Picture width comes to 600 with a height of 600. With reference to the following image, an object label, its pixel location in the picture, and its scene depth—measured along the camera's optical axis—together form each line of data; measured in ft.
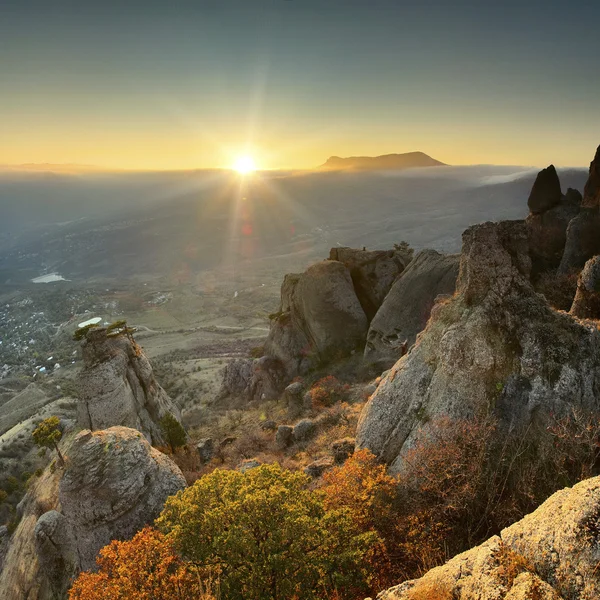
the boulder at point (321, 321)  165.07
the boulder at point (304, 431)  106.11
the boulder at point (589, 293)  74.33
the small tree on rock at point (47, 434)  103.30
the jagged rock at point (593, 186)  132.67
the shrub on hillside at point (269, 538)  36.86
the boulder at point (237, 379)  196.20
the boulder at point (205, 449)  116.78
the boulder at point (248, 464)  87.25
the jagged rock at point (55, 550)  65.67
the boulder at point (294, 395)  146.09
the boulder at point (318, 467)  75.82
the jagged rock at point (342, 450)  76.28
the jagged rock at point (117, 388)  100.42
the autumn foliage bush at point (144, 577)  39.65
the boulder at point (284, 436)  107.96
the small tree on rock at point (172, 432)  114.21
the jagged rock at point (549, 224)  125.70
